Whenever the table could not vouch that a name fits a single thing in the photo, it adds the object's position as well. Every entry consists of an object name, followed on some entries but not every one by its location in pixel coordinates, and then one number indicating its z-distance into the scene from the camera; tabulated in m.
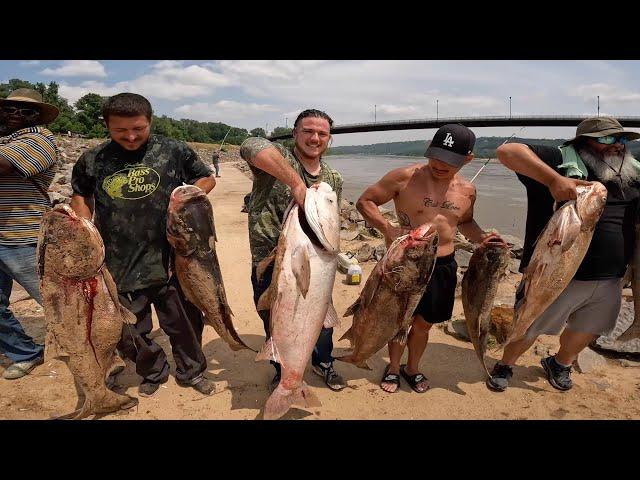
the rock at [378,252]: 8.73
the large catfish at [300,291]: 2.92
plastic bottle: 7.36
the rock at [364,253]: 8.76
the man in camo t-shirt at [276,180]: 3.37
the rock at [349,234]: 10.74
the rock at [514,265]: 8.04
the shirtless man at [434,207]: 3.72
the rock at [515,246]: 9.51
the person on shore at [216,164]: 30.18
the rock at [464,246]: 9.19
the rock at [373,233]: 10.91
